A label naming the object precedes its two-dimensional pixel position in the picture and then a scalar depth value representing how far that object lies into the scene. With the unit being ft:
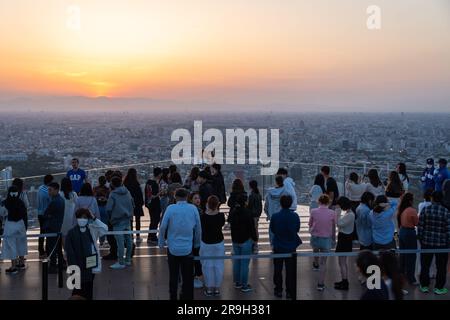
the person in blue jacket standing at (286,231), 24.80
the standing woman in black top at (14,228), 28.53
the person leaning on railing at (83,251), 21.27
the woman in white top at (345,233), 25.95
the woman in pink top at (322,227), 26.50
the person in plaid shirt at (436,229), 25.11
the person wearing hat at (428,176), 38.78
